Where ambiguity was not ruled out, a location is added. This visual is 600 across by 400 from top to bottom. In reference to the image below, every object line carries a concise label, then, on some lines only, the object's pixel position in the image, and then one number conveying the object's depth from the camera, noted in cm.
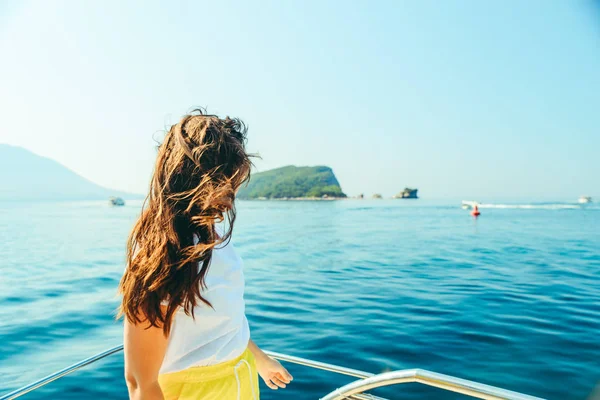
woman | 111
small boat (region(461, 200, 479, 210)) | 7307
